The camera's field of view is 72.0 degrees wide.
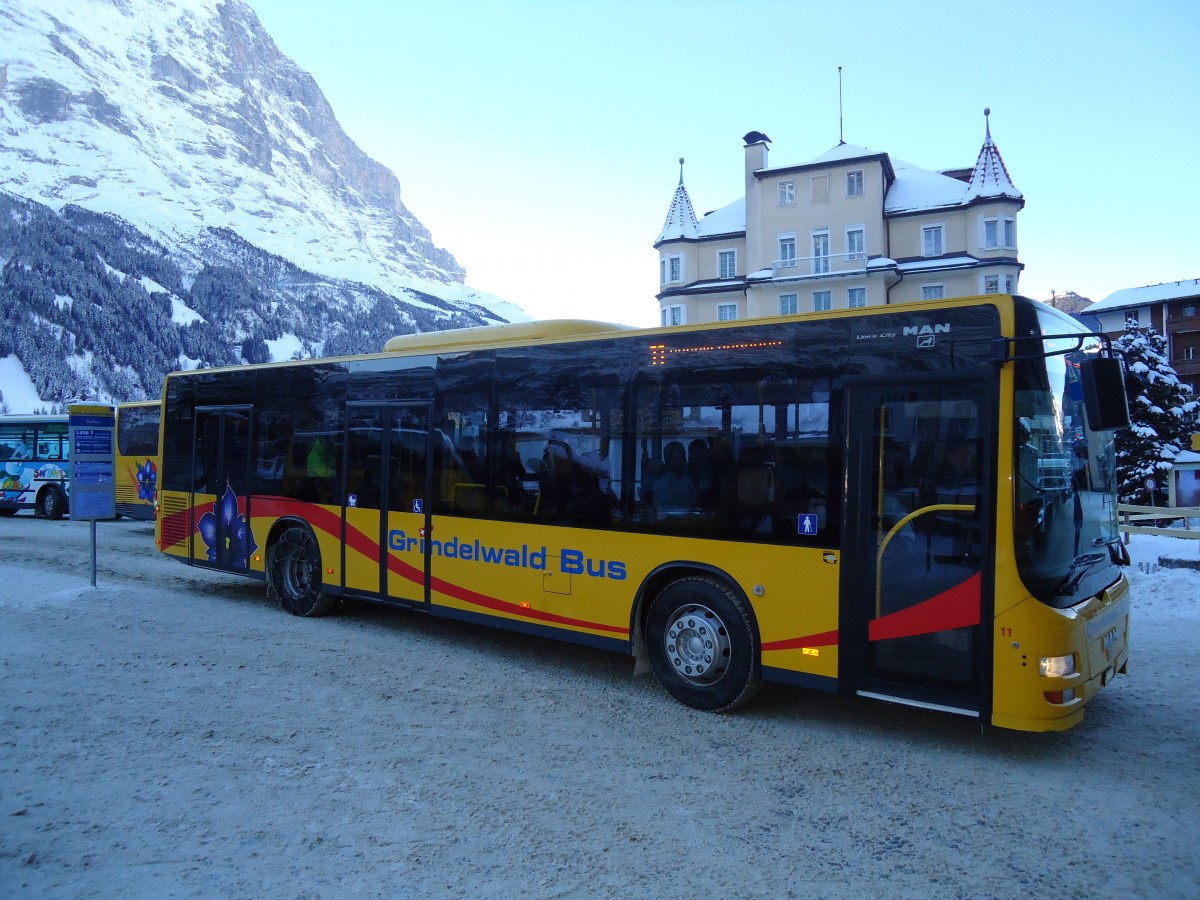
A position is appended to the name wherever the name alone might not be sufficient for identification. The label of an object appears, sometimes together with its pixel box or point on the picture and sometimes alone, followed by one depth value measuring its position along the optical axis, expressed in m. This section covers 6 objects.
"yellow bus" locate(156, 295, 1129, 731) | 5.18
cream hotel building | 45.75
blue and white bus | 23.64
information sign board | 11.47
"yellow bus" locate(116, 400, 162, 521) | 21.38
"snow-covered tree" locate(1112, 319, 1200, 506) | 29.52
